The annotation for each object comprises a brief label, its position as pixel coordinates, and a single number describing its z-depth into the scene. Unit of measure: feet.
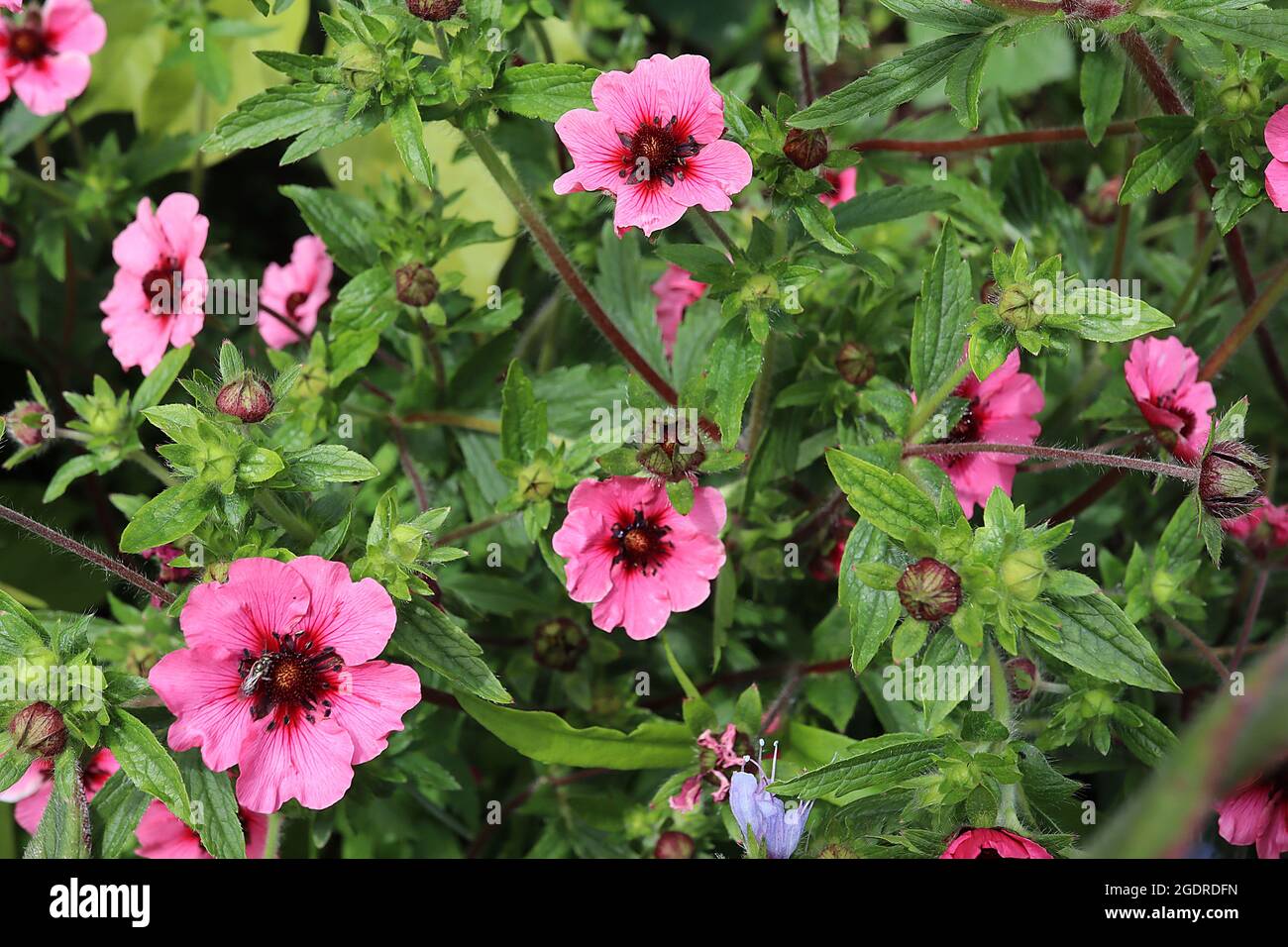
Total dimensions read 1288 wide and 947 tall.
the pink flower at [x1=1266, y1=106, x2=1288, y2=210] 1.19
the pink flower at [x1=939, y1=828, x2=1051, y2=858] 1.13
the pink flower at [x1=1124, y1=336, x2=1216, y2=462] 1.25
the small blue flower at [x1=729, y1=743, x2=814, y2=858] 1.17
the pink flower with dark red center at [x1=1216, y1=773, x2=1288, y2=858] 1.21
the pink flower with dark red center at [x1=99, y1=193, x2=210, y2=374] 1.28
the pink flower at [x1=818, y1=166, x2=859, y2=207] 1.40
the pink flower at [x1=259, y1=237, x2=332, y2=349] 1.38
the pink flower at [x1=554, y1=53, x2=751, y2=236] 1.17
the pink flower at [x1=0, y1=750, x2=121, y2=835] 1.27
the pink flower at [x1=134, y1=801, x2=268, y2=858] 1.27
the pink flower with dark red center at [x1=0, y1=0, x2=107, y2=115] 1.36
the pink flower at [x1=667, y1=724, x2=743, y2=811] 1.24
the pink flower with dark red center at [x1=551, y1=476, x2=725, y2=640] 1.23
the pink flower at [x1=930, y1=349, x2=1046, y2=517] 1.25
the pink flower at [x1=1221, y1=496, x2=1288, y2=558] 1.29
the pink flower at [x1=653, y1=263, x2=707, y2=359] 1.40
